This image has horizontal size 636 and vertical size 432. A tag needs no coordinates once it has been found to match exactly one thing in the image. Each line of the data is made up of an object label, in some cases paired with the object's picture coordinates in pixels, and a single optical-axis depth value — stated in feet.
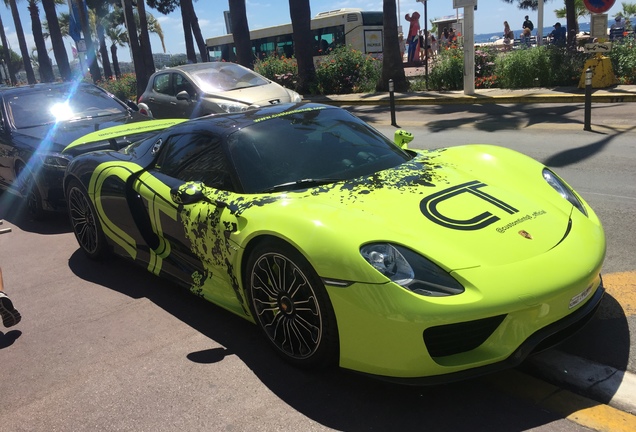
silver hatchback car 33.99
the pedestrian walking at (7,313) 12.42
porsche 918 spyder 8.39
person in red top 96.46
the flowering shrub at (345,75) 67.67
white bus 89.10
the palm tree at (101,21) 168.86
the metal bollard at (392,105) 38.11
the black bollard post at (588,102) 29.89
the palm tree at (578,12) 129.70
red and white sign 40.42
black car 20.98
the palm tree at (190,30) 97.55
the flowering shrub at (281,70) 71.74
